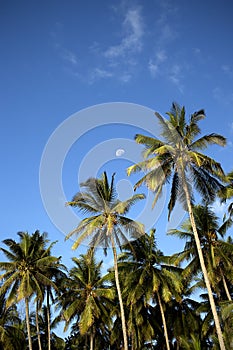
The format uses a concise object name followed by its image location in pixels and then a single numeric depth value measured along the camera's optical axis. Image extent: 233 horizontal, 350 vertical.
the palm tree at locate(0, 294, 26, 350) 34.47
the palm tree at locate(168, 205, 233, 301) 28.83
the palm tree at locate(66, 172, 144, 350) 24.89
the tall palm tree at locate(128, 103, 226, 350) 21.98
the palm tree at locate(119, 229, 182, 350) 30.02
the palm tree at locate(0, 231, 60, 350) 30.52
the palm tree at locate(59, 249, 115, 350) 32.72
